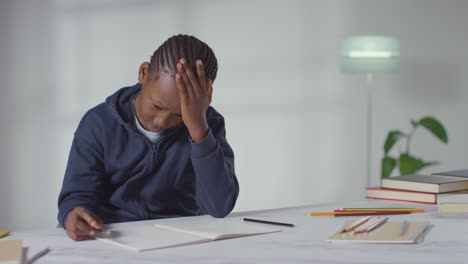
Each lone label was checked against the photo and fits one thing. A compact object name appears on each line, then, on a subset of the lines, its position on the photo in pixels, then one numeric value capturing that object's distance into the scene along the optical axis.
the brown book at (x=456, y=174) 2.88
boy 2.45
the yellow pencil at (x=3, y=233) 2.26
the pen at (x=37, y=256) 2.04
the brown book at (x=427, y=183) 2.70
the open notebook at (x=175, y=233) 2.17
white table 2.06
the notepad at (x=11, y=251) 2.04
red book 2.70
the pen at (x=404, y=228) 2.25
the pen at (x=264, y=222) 2.36
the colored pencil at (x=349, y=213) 2.50
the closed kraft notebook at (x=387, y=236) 2.19
